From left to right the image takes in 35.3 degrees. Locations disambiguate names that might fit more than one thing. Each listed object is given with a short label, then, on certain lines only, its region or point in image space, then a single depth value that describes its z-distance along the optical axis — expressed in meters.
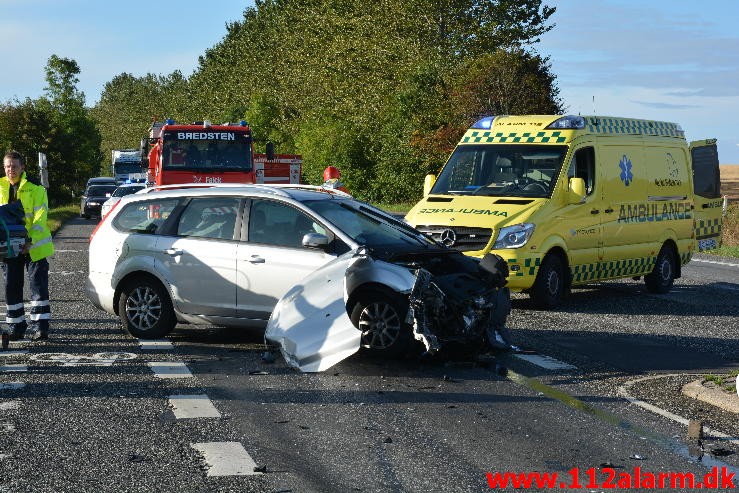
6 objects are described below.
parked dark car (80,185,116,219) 44.66
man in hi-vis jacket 11.38
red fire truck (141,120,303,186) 24.67
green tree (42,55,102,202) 72.75
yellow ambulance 14.13
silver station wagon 9.87
